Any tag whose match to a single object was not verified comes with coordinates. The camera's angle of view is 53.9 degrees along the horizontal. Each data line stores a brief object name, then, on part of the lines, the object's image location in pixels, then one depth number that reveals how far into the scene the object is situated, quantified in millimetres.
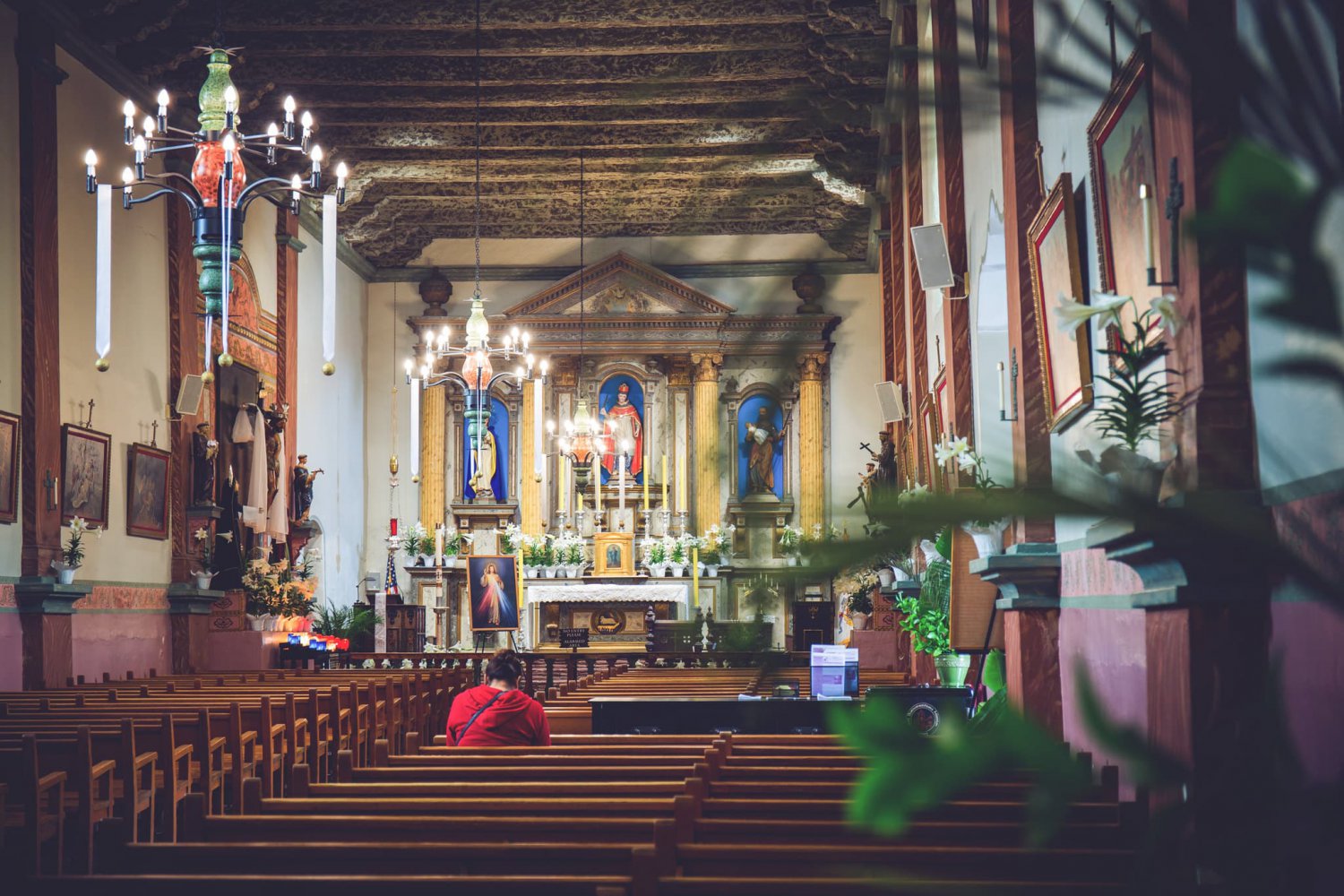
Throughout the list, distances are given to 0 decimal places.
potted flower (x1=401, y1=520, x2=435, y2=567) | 20781
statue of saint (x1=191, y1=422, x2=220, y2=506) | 14539
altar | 19672
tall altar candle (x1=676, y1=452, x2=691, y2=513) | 21094
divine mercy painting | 19188
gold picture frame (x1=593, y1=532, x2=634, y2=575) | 20109
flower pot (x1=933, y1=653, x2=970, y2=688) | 8867
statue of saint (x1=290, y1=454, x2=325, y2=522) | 17594
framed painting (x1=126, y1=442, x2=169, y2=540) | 13281
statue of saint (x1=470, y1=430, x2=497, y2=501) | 19844
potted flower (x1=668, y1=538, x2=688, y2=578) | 20234
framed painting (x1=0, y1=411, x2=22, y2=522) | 11055
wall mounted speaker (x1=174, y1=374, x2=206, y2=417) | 14125
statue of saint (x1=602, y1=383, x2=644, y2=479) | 21328
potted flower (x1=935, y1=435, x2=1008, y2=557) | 6586
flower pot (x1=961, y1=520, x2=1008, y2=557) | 6689
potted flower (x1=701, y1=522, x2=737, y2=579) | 19867
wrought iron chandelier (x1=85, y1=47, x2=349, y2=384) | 8078
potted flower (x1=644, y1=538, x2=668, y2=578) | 20156
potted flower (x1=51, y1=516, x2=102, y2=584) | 11445
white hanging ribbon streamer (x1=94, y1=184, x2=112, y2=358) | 7965
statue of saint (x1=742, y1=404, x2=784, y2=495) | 19631
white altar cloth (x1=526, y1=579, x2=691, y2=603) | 19625
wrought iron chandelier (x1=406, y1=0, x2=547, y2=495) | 12898
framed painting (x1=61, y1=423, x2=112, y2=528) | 12055
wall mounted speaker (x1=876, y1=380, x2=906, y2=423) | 14242
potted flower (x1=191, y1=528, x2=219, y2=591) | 14188
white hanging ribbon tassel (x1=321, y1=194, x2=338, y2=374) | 7914
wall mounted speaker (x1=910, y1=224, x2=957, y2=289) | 9234
